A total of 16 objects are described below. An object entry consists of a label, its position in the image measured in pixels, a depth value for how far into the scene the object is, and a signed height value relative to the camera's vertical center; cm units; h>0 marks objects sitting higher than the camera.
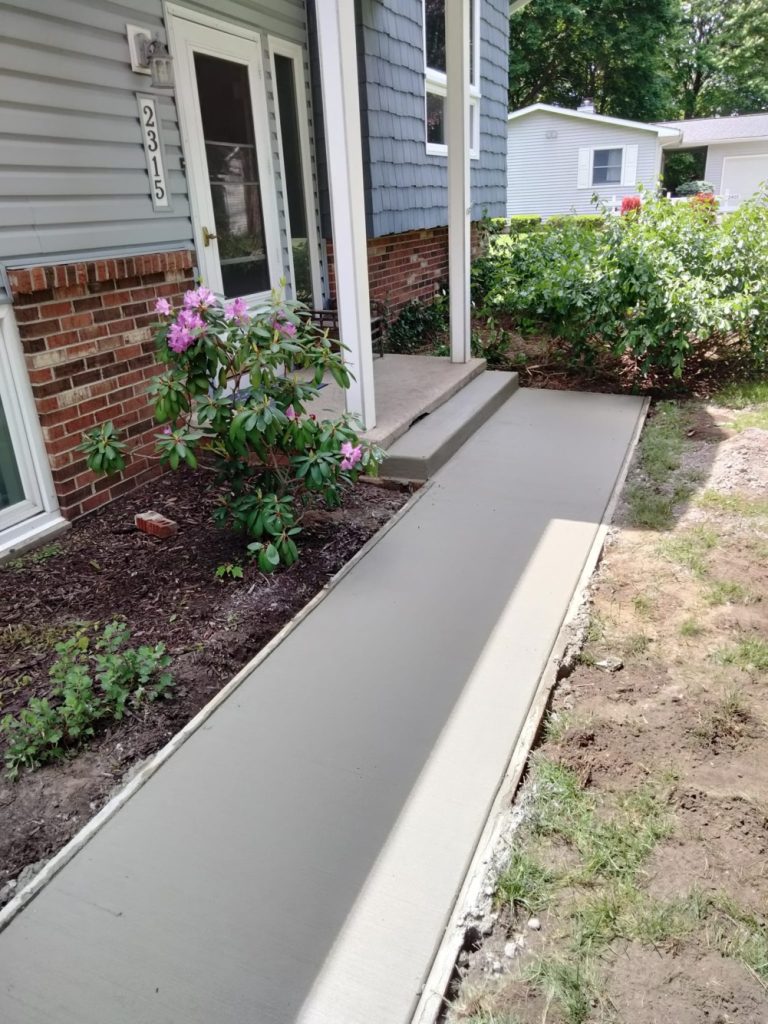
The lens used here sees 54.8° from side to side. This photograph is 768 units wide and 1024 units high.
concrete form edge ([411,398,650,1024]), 155 -152
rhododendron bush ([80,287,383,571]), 306 -78
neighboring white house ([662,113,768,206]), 2692 +141
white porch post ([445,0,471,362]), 532 +21
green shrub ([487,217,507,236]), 925 -29
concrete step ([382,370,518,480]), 431 -134
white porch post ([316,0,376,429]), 357 +11
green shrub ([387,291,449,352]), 716 -113
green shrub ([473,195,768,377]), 539 -67
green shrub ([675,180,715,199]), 2668 +8
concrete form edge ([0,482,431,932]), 176 -147
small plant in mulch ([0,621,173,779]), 222 -141
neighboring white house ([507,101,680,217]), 2355 +120
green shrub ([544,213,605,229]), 641 -23
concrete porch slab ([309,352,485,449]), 464 -123
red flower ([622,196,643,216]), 630 -9
